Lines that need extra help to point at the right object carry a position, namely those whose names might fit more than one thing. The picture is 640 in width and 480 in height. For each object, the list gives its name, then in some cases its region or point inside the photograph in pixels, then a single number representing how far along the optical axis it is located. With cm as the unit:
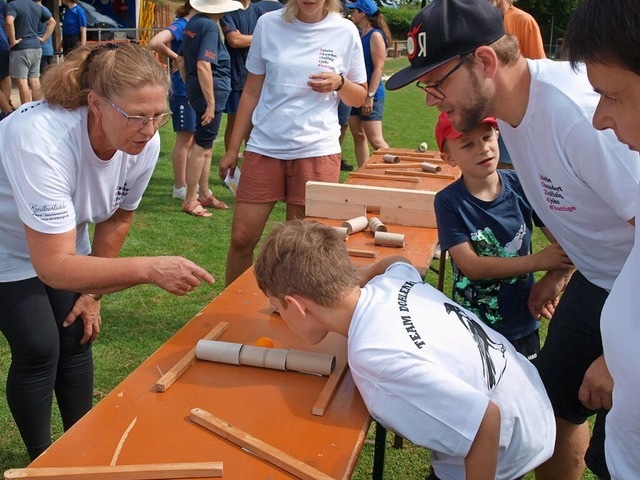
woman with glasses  223
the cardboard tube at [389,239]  314
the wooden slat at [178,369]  193
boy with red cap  268
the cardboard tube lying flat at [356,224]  335
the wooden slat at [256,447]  157
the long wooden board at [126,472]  153
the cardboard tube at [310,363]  204
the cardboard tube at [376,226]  332
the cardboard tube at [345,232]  313
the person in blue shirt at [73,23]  1602
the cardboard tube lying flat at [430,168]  456
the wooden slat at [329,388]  185
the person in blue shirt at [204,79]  634
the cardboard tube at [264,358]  205
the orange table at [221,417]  164
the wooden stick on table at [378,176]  428
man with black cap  193
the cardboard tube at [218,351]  208
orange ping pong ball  222
